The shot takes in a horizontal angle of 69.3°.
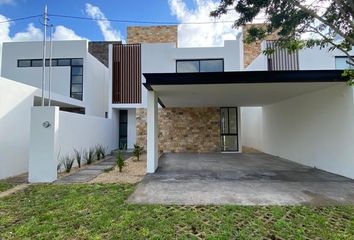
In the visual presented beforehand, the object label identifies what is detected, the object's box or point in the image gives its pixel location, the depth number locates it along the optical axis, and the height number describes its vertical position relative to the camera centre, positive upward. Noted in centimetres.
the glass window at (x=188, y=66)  1605 +395
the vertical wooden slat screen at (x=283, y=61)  1448 +386
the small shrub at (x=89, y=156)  1130 -123
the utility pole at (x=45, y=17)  955 +424
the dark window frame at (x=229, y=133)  1567 -23
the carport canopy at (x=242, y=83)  730 +137
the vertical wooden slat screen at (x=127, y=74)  1670 +356
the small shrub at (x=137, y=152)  1219 -111
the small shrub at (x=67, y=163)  903 -123
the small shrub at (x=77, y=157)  1031 -114
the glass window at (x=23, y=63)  1659 +427
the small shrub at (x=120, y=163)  912 -123
